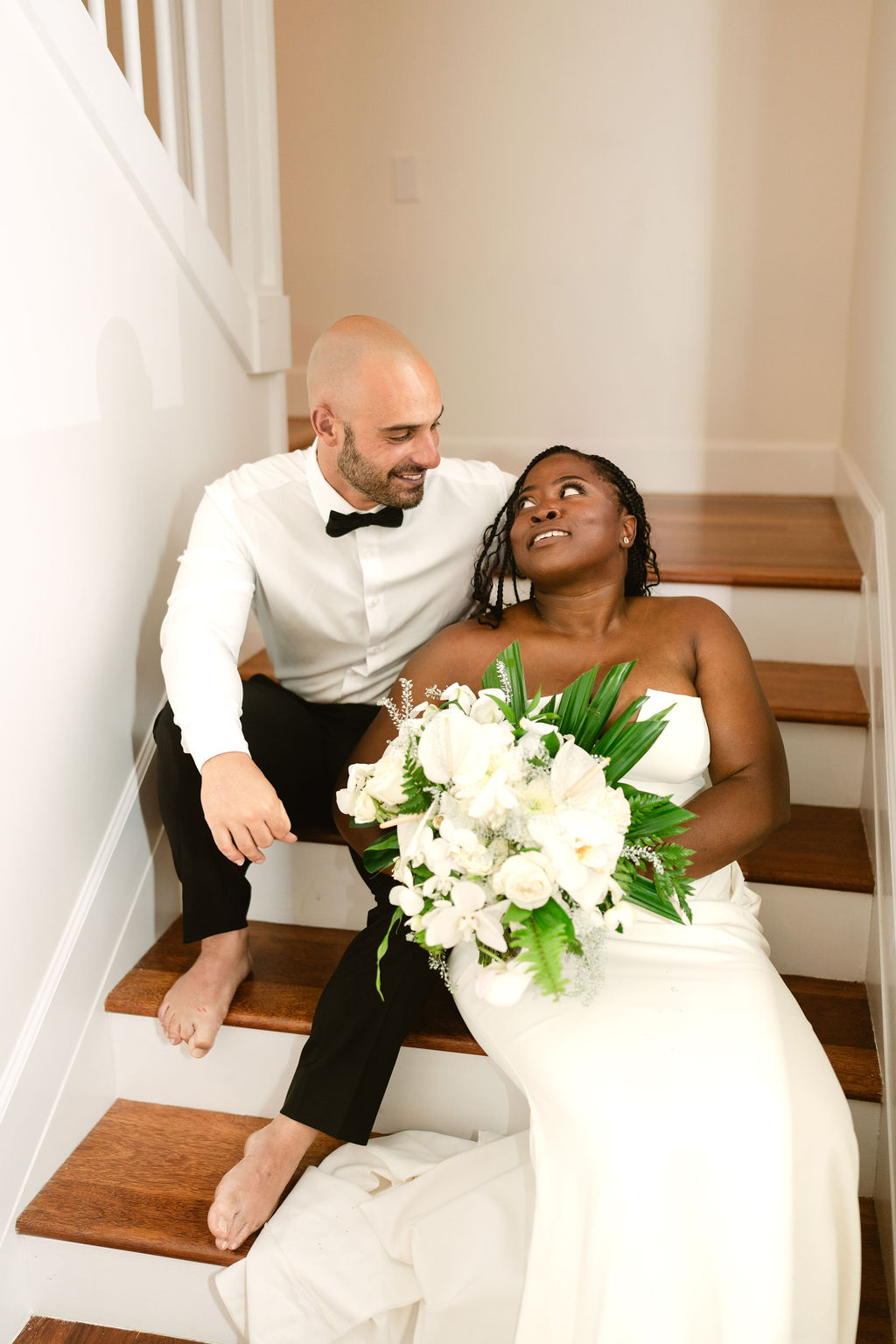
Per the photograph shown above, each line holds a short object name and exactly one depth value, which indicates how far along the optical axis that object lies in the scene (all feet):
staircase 5.65
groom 5.66
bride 4.27
